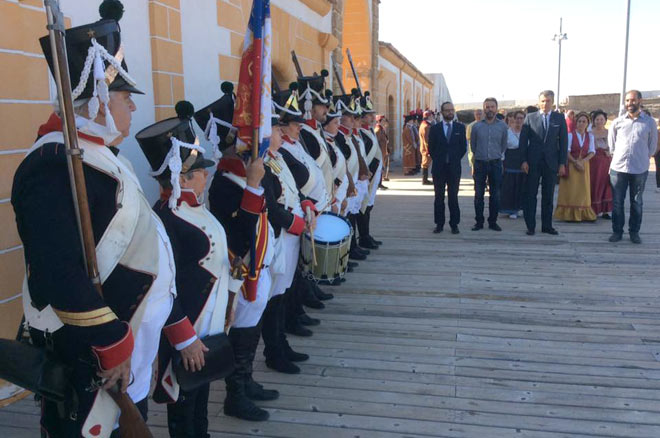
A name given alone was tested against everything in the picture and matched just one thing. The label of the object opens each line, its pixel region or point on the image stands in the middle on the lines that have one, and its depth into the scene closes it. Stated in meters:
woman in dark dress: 8.96
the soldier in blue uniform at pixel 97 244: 1.62
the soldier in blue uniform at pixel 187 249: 2.32
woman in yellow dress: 8.48
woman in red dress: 8.77
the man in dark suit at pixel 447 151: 7.53
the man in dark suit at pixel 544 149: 7.39
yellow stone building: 3.04
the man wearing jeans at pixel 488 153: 7.81
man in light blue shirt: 6.73
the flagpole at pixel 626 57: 18.80
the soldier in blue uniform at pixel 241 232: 2.83
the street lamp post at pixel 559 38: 29.88
